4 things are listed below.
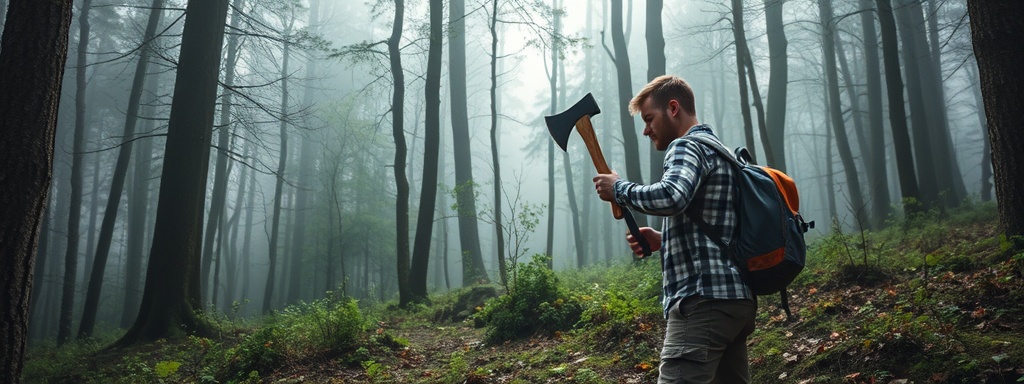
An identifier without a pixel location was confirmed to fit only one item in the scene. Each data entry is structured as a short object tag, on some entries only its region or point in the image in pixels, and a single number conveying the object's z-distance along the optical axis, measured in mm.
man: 2389
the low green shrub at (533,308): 8602
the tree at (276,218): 24906
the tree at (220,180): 23672
